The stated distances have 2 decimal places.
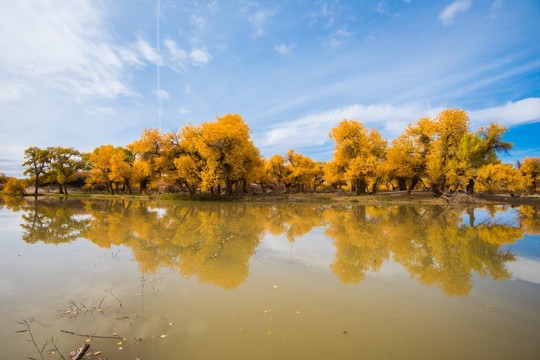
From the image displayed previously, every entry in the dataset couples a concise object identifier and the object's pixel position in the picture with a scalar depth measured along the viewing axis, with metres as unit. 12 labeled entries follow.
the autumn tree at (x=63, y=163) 43.50
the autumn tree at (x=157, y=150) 29.66
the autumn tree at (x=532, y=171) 46.58
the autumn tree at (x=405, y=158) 27.38
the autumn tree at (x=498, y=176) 23.62
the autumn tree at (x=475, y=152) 24.02
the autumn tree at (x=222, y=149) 26.39
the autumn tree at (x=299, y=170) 48.79
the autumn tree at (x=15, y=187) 44.12
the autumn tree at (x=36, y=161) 43.03
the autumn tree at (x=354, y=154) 28.64
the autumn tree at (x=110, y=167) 37.38
